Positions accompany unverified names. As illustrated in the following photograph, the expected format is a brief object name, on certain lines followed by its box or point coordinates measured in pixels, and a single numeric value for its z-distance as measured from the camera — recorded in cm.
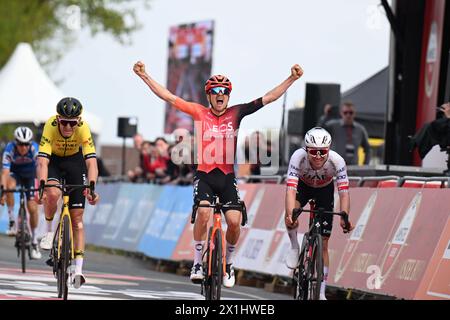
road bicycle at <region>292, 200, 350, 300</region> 1377
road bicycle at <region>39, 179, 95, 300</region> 1487
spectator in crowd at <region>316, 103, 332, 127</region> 2309
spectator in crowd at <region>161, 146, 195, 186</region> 2480
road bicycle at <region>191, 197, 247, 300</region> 1386
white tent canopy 3725
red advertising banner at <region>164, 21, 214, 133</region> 3722
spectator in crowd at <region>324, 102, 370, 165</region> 2206
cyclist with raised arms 1435
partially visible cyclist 2103
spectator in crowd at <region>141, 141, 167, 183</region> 2647
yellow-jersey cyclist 1509
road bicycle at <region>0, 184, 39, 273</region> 2120
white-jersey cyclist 1417
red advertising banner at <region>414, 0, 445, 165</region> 2398
